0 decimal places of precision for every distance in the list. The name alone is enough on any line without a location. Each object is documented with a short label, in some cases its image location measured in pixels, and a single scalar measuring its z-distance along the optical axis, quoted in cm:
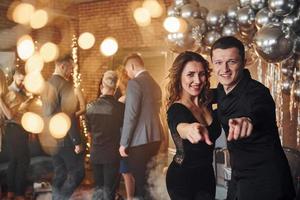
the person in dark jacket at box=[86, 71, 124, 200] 355
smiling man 178
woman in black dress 199
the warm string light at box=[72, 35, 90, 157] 441
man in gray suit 340
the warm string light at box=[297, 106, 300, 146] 321
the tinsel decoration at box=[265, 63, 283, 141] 314
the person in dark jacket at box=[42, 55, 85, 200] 342
